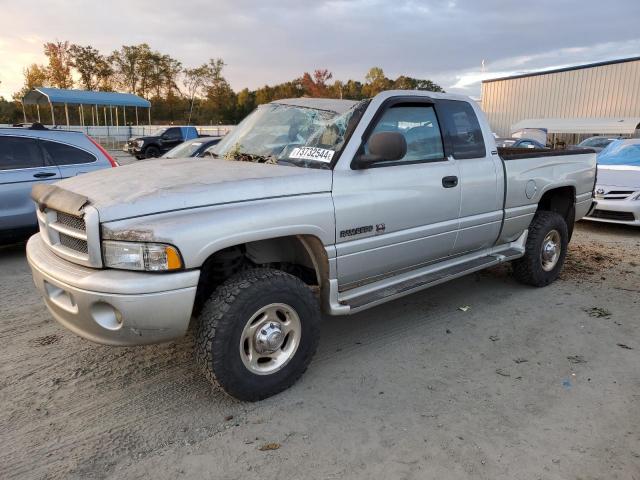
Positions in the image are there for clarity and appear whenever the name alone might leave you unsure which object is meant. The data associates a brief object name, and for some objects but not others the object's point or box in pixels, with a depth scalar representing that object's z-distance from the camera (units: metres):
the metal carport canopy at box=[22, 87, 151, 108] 26.44
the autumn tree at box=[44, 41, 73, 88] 50.16
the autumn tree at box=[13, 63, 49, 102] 50.84
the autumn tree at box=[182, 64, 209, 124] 53.81
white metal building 30.05
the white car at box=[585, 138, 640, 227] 7.89
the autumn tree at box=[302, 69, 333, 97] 61.03
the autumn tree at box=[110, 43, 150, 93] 54.03
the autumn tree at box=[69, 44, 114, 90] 51.16
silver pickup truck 2.60
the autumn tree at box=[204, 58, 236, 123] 53.62
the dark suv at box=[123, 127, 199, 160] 24.14
